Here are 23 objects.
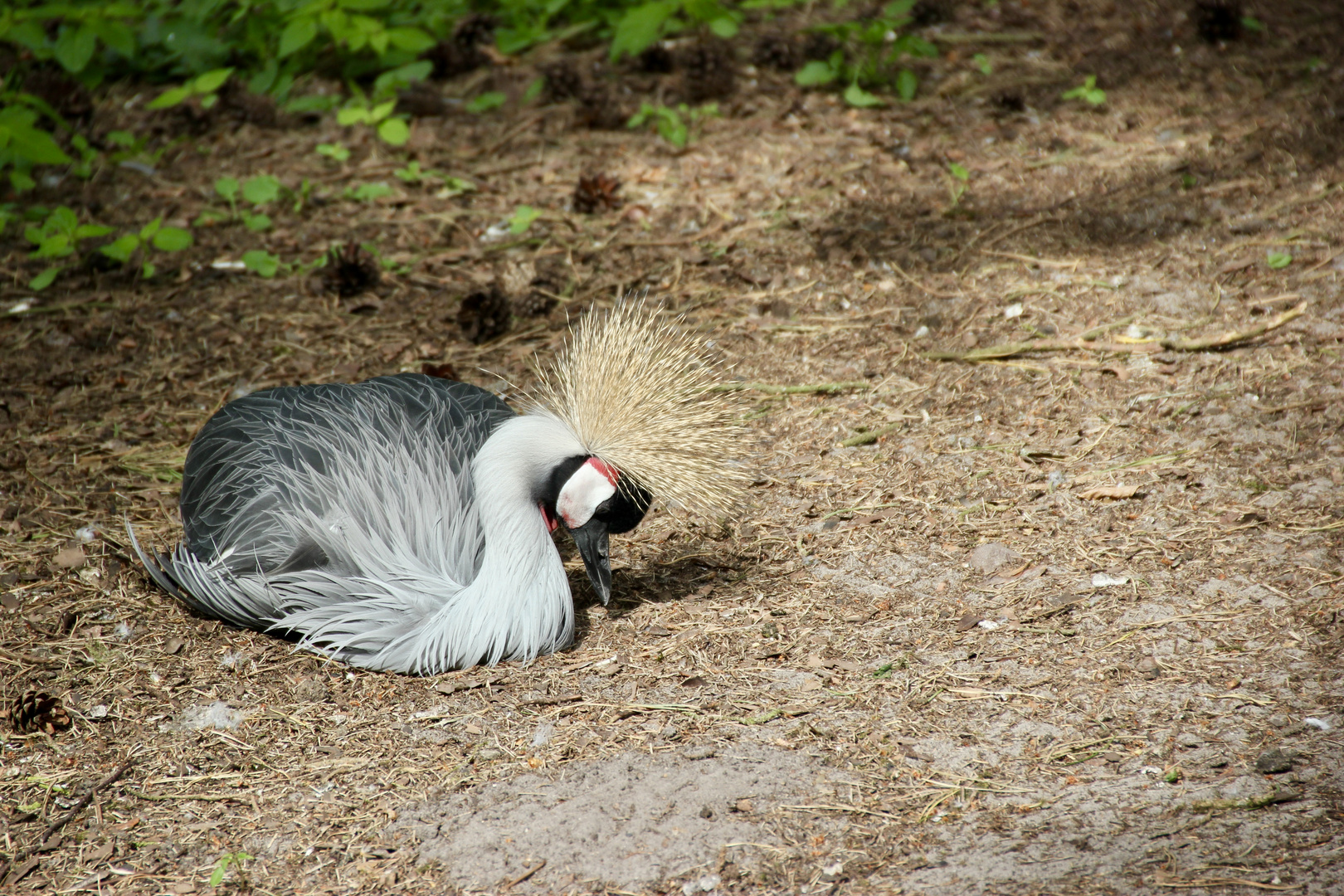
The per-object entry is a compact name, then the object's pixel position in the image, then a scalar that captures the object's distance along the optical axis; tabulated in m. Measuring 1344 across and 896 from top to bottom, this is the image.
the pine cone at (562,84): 12.70
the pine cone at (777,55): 12.95
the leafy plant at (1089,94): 11.87
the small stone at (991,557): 6.85
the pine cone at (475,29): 13.35
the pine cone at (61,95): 12.45
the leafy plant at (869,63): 12.33
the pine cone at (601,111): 12.22
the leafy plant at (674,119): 11.91
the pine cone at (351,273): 9.96
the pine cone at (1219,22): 12.82
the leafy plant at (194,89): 12.12
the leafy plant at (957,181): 10.71
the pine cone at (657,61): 13.05
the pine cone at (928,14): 13.82
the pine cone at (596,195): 10.78
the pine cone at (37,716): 5.87
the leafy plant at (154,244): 10.28
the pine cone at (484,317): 9.43
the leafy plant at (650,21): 11.91
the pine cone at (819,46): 13.05
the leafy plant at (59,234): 10.46
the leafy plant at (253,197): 10.95
